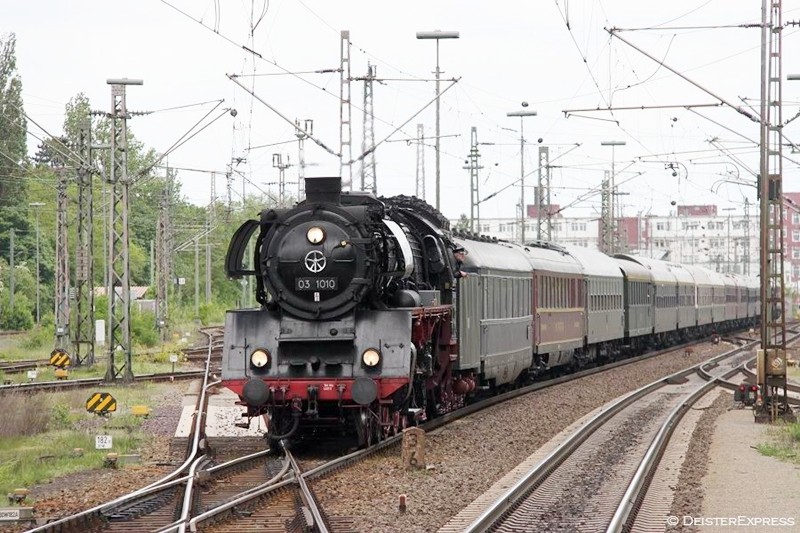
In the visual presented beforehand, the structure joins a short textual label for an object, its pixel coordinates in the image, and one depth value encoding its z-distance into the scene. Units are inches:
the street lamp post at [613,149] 1849.5
